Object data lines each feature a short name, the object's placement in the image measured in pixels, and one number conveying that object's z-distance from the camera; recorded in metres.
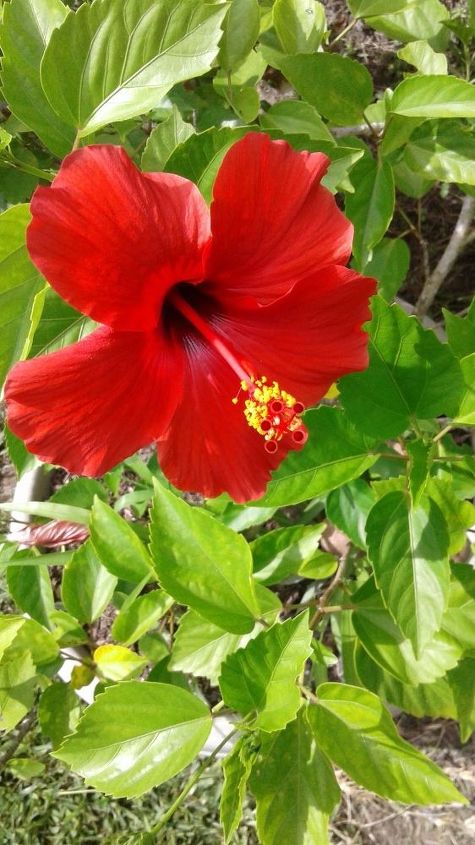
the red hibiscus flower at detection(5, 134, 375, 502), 0.25
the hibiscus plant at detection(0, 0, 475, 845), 0.27
